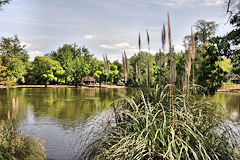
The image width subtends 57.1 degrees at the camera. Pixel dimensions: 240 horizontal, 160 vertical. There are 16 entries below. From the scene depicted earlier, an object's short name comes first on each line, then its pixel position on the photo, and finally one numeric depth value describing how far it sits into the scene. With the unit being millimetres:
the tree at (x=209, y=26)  44656
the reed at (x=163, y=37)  2847
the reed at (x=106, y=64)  3416
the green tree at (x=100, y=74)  47372
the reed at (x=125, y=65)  3409
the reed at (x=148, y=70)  3298
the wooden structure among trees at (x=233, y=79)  46756
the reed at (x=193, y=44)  3052
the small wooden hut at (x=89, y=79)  47262
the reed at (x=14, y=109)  3901
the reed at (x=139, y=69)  3512
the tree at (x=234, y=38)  5773
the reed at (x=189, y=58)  2678
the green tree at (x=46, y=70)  45719
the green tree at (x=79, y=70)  47775
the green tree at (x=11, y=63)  20719
